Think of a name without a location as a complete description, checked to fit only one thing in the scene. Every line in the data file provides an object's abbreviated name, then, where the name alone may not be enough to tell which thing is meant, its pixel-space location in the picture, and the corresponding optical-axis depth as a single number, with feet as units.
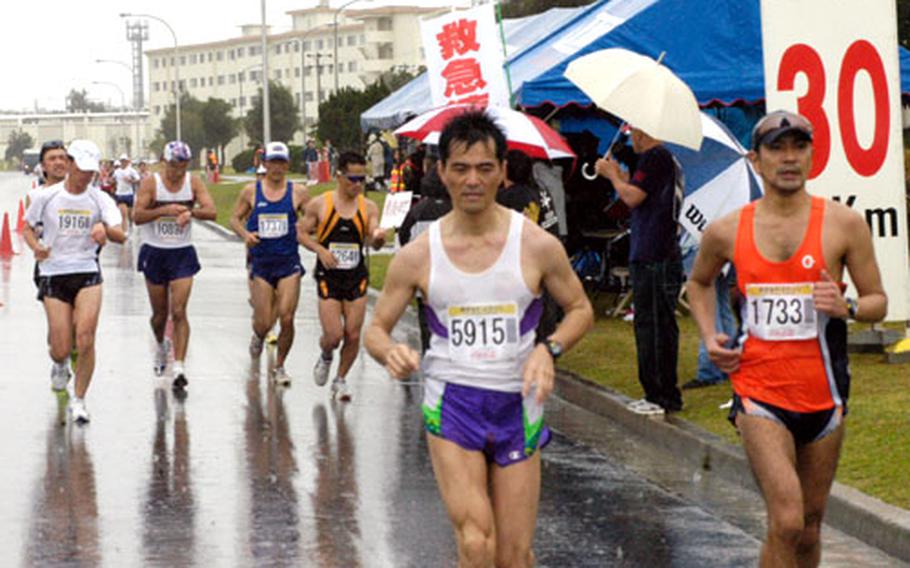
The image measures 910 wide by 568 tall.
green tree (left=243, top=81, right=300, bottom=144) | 412.77
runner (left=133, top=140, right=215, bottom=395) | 47.85
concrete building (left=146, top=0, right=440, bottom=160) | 552.41
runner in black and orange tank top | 46.24
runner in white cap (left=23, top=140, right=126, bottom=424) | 41.83
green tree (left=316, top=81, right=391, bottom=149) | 220.43
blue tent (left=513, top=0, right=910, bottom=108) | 62.13
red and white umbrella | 46.75
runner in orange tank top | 21.36
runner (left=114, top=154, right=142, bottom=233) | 155.53
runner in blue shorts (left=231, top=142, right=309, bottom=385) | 49.11
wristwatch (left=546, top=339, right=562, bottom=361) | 20.59
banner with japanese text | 56.13
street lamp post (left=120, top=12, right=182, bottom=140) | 270.92
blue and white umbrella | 44.78
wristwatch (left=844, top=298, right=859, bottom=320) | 21.43
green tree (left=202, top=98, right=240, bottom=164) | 432.25
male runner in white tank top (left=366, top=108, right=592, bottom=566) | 20.47
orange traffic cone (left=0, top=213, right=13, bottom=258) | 112.16
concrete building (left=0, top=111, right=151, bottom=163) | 519.19
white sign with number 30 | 41.39
